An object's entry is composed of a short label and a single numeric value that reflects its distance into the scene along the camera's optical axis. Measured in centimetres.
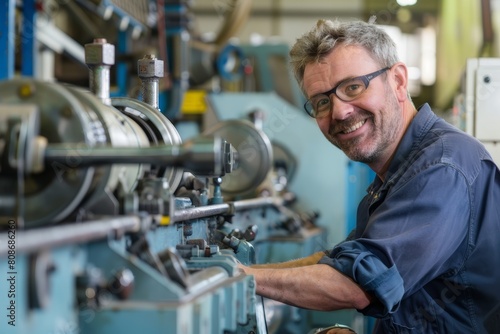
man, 201
